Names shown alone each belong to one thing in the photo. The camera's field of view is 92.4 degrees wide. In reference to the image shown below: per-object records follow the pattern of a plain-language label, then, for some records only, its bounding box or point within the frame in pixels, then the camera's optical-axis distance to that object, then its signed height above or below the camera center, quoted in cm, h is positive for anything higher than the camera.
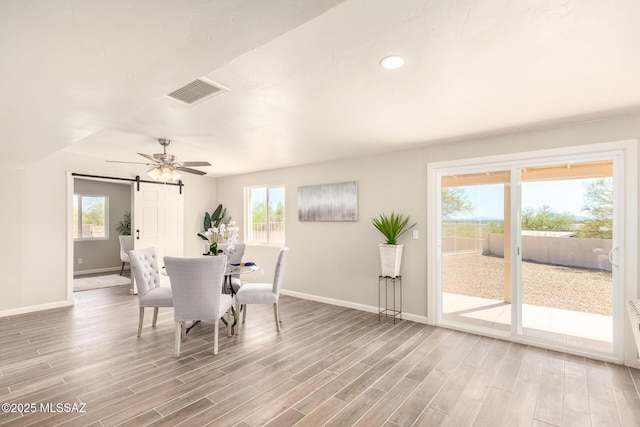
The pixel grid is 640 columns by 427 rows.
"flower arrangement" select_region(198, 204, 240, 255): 671 -4
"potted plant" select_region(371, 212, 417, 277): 418 -37
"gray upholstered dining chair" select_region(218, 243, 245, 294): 426 -62
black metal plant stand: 435 -117
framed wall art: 489 +26
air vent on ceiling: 226 +98
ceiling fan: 369 +63
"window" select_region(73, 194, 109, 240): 771 -1
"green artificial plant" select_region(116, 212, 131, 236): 800 -22
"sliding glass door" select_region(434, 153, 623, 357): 316 -38
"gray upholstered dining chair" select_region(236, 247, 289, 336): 375 -94
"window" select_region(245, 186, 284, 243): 604 +6
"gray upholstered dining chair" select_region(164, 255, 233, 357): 302 -71
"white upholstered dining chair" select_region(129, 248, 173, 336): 351 -86
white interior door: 572 -4
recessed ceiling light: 188 +98
